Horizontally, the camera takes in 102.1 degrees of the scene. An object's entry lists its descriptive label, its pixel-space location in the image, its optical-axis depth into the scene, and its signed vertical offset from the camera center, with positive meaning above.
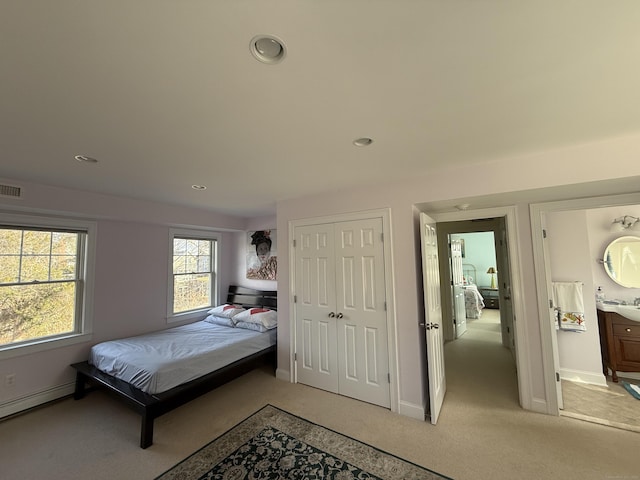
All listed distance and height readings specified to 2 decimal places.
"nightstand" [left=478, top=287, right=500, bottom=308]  7.27 -1.17
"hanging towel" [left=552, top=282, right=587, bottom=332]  3.08 -0.63
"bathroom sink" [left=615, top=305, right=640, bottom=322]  2.87 -0.67
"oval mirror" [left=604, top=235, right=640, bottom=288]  3.25 -0.11
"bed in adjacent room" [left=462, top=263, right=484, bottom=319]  6.40 -1.14
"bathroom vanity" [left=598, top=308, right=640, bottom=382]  2.93 -1.04
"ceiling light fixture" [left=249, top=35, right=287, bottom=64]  1.03 +0.88
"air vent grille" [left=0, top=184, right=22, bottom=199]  2.52 +0.75
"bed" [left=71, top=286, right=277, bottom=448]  2.34 -1.09
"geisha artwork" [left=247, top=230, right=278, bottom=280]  4.61 +0.10
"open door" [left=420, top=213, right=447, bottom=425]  2.43 -0.63
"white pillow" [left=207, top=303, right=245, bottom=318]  4.10 -0.79
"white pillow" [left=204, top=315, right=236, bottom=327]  4.00 -0.92
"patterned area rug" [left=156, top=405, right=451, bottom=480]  1.84 -1.52
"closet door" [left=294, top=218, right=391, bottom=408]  2.79 -0.59
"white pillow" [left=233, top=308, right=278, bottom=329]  3.76 -0.83
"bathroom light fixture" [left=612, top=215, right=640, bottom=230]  3.25 +0.39
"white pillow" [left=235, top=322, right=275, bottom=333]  3.70 -0.94
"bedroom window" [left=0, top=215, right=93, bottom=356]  2.80 -0.17
